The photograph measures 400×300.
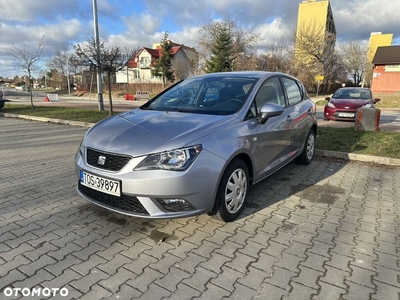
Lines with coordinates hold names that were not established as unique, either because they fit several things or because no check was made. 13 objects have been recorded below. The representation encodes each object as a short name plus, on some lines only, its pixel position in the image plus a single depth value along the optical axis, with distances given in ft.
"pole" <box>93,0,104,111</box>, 38.42
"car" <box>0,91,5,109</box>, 47.82
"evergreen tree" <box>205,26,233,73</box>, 110.63
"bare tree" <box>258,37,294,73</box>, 129.59
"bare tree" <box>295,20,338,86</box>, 120.47
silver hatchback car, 8.59
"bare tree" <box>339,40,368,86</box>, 153.90
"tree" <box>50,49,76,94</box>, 157.42
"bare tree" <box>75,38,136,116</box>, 35.94
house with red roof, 152.56
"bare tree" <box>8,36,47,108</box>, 50.67
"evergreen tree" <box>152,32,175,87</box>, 140.67
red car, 35.01
